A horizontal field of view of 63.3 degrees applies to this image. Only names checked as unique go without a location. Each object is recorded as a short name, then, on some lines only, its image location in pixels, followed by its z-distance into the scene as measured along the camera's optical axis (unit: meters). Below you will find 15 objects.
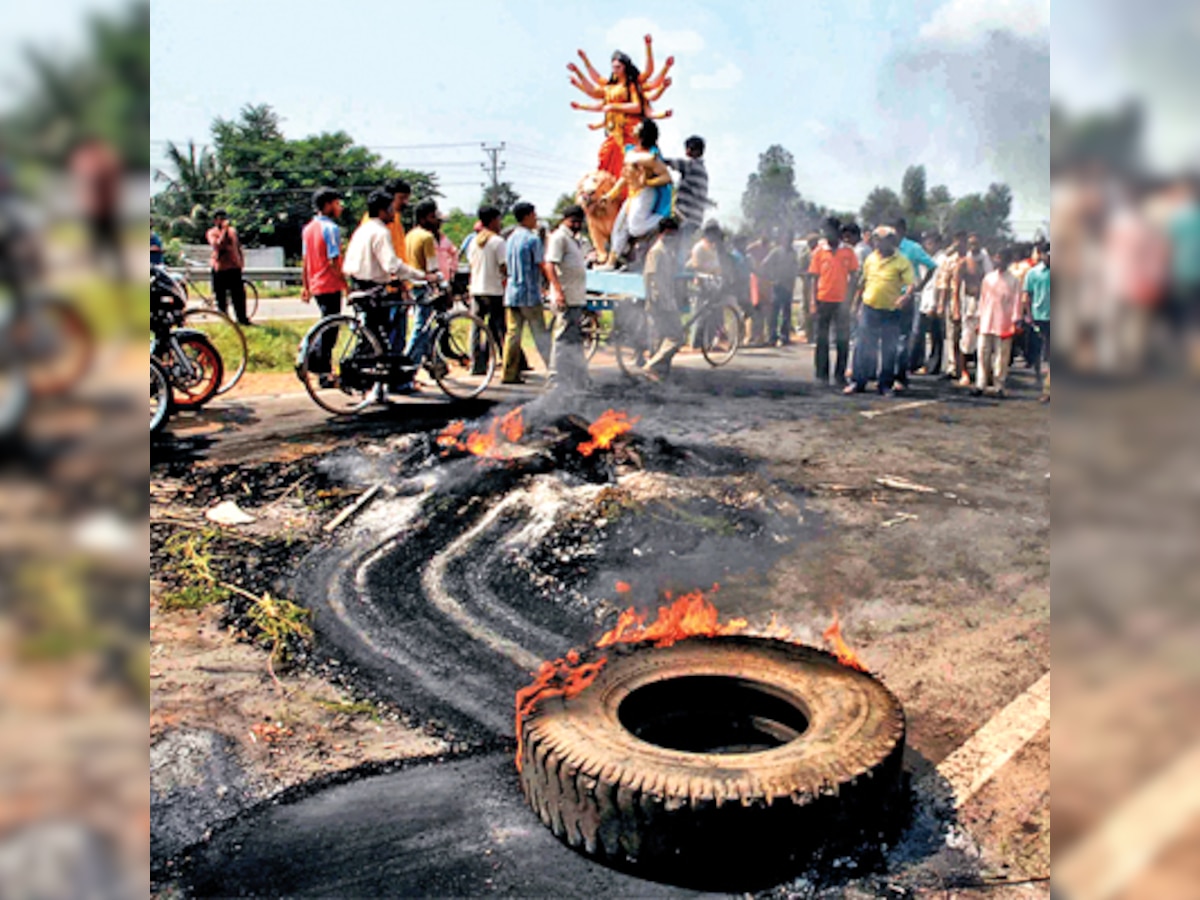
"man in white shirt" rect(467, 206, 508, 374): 10.71
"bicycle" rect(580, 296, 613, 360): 11.83
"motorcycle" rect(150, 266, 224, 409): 8.01
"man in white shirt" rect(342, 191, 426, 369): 8.81
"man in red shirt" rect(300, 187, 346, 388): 9.19
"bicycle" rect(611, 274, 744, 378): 12.34
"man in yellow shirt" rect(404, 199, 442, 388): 10.07
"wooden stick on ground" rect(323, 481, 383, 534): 6.27
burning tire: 3.08
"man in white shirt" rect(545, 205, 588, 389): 10.13
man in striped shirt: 12.06
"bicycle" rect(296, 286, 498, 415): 8.73
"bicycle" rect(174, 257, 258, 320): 14.88
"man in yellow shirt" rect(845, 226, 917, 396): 11.02
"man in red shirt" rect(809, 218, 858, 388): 11.74
